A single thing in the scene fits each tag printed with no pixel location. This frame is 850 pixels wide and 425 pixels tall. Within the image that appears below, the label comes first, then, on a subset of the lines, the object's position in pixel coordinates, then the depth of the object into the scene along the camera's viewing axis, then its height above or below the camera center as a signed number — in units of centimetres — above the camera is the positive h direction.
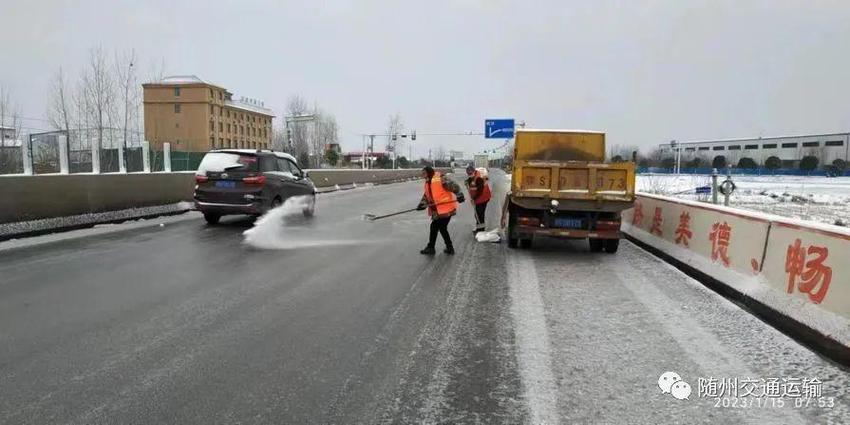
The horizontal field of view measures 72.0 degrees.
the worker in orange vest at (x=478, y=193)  1304 -59
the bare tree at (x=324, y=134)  7081 +419
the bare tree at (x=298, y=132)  6531 +390
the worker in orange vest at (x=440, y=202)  978 -60
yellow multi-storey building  8941 +886
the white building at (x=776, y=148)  9412 +363
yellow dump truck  977 -51
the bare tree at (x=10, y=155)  1411 +22
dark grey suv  1322 -42
